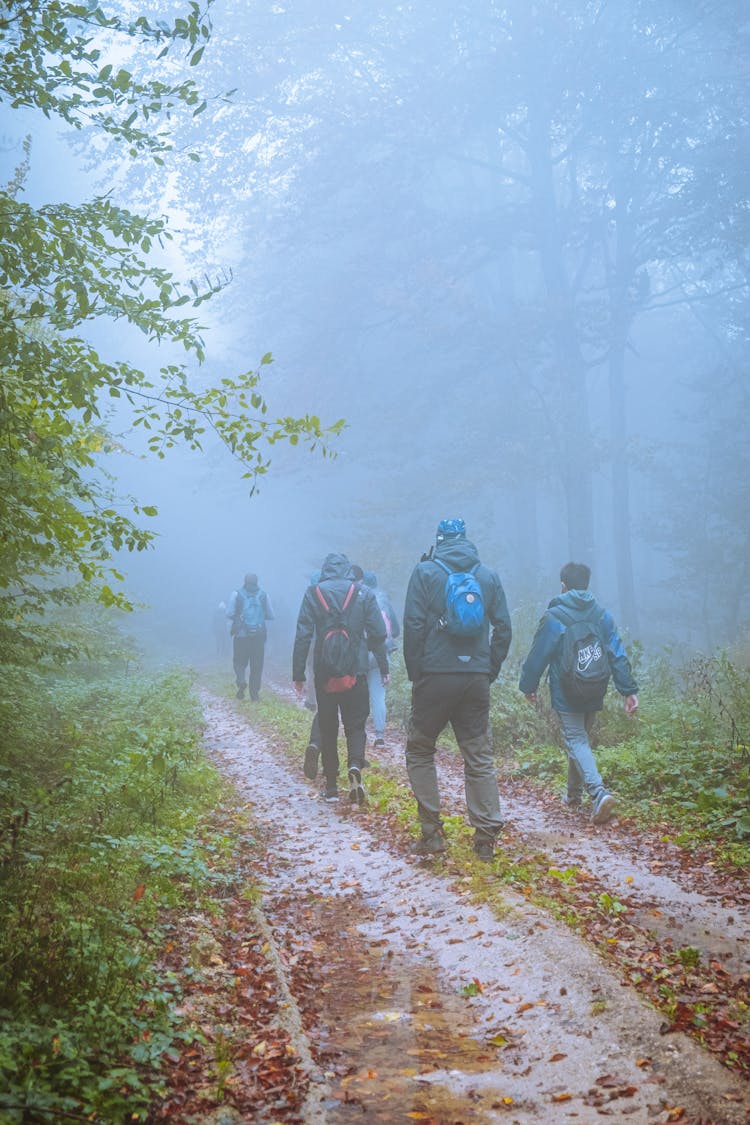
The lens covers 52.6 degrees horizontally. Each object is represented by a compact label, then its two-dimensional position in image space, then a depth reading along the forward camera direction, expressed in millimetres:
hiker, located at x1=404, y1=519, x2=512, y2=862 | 5738
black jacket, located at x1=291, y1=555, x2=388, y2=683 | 7949
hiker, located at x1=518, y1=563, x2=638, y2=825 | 6918
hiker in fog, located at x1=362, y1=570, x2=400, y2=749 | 11064
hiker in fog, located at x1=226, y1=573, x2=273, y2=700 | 15219
